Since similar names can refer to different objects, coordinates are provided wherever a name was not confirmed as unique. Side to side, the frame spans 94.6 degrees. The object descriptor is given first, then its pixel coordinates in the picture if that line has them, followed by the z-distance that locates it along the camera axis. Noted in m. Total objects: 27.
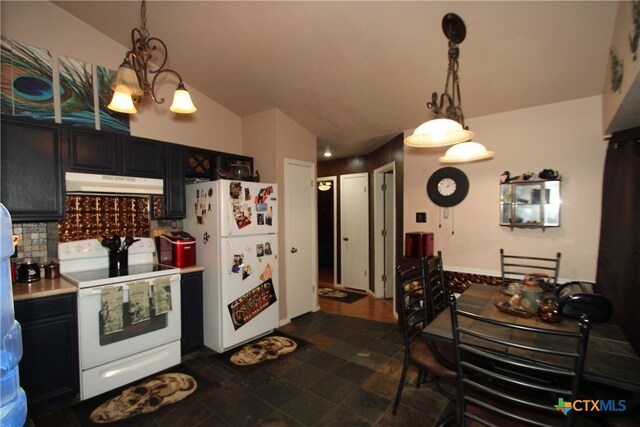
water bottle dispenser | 0.57
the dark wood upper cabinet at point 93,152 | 2.42
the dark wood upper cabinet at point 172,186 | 2.99
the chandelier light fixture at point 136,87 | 1.71
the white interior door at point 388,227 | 4.80
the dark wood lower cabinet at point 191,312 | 2.83
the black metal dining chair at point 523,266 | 2.70
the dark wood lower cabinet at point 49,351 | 1.99
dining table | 1.21
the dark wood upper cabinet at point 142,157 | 2.71
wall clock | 3.21
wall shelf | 2.71
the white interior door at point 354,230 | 4.98
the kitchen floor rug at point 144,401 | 2.02
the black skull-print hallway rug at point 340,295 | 4.69
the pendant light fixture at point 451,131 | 1.62
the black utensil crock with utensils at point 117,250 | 2.68
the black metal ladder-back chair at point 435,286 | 2.24
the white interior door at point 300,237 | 3.72
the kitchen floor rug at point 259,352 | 2.71
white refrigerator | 2.88
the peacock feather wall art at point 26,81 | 2.33
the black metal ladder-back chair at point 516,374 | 1.11
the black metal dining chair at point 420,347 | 1.82
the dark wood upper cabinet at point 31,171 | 2.13
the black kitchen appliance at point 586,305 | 1.74
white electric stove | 2.21
